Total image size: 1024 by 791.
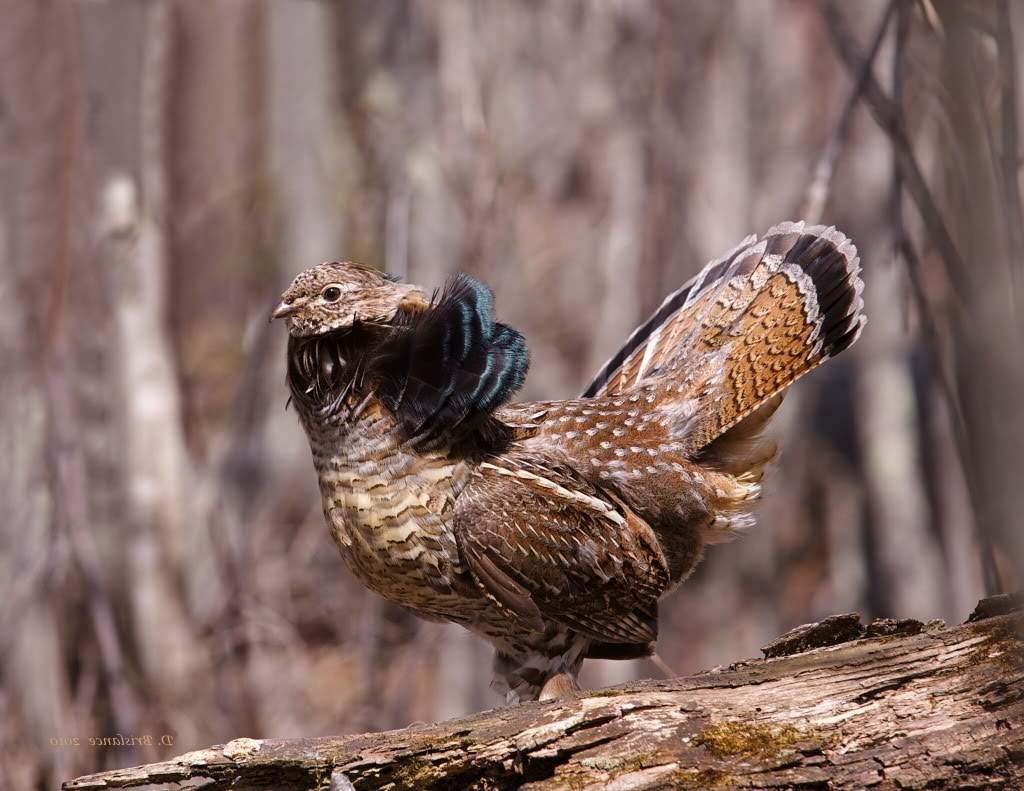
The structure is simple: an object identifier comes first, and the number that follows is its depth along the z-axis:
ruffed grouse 7.58
